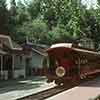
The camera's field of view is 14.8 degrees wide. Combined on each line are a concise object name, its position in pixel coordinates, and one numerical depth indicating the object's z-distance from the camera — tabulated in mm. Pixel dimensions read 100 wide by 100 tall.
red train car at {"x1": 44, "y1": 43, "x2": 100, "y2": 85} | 26703
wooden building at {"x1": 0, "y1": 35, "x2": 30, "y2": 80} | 38816
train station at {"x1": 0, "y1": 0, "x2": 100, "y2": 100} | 25391
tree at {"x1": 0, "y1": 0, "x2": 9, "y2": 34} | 60281
